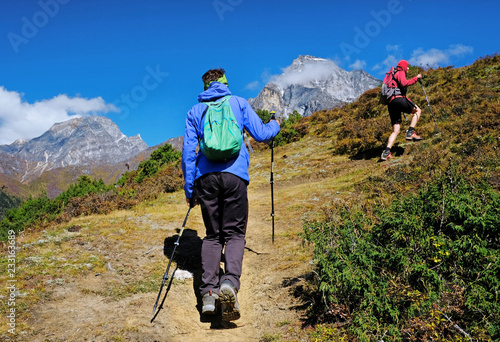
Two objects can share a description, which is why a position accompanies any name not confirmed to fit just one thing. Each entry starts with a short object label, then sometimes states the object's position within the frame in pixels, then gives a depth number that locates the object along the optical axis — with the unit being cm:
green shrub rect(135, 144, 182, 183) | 2026
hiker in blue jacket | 396
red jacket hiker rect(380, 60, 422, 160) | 980
